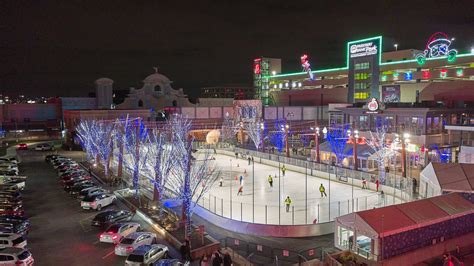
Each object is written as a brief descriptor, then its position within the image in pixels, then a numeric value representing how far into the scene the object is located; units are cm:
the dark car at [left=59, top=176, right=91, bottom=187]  3287
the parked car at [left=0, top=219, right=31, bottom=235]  2094
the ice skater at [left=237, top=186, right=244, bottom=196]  2994
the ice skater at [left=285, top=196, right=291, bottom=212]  2475
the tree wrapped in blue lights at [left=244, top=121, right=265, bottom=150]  5679
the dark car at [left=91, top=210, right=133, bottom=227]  2261
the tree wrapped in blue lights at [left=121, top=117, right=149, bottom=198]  3045
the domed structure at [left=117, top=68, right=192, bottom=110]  7806
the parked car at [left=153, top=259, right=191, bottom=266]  1580
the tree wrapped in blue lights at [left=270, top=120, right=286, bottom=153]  5800
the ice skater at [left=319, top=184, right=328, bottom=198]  2899
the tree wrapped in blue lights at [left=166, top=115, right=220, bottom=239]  2142
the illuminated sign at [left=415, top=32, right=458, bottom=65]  5859
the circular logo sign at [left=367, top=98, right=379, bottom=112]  4338
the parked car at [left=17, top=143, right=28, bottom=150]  6332
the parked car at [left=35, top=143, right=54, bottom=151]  6133
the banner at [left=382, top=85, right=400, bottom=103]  6189
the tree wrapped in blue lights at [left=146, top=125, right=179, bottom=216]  2578
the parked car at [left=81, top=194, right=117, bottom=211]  2664
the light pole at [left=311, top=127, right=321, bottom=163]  4362
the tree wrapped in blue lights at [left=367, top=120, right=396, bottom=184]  3516
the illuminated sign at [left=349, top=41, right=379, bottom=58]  7056
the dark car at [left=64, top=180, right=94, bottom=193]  3112
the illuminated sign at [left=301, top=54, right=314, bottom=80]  8606
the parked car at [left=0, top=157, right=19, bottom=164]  4523
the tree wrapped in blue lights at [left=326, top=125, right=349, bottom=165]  4234
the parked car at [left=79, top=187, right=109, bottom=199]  2830
